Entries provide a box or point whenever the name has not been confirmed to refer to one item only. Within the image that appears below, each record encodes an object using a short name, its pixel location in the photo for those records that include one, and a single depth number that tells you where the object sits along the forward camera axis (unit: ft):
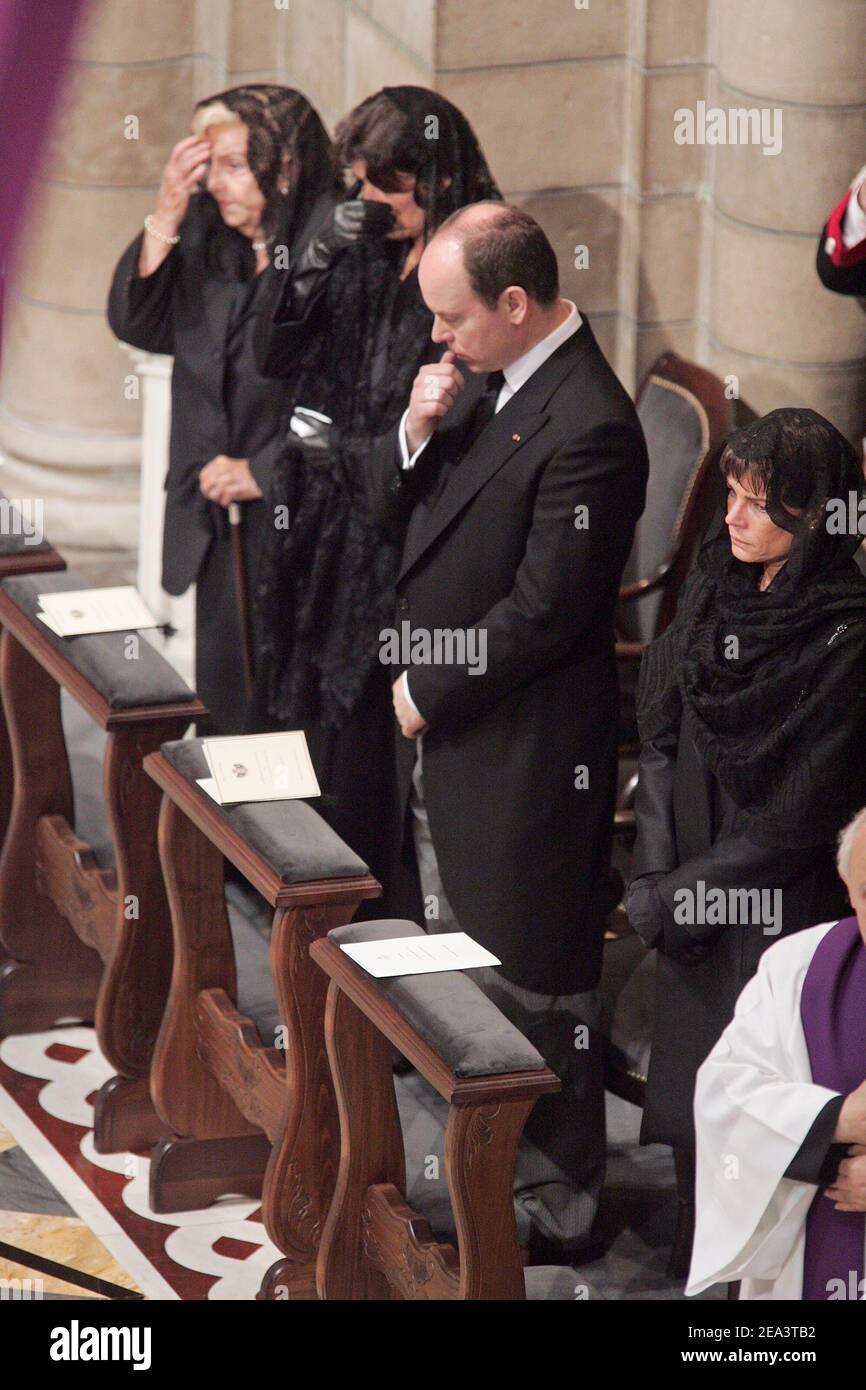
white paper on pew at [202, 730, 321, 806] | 24.72
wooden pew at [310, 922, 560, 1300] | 18.54
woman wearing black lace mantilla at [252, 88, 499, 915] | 28.07
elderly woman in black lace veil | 32.71
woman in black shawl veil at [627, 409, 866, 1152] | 19.72
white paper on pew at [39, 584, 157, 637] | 30.25
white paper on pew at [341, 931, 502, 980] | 20.24
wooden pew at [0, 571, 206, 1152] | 28.09
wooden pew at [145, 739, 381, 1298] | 22.70
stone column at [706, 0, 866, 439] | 30.58
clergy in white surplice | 15.76
